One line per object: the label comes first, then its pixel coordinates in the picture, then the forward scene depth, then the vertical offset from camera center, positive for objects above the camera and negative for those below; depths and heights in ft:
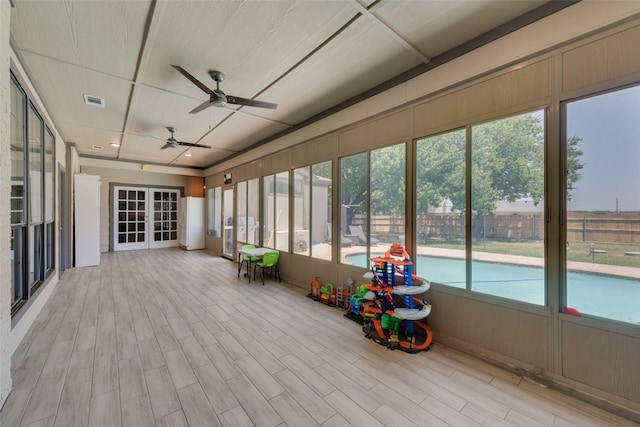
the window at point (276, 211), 17.12 +0.19
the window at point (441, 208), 8.86 +0.21
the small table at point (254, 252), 16.48 -2.56
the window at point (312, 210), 14.01 +0.21
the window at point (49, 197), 13.25 +0.92
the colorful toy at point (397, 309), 8.59 -3.32
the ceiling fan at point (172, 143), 16.62 +4.89
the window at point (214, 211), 27.27 +0.34
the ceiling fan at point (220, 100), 9.87 +4.57
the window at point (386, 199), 10.44 +0.63
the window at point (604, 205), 5.99 +0.21
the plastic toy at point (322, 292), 12.73 -4.08
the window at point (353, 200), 12.05 +0.70
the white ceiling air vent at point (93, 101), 11.99 +5.51
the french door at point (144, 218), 27.99 -0.43
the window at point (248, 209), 20.61 +0.37
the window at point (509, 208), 7.25 +0.18
